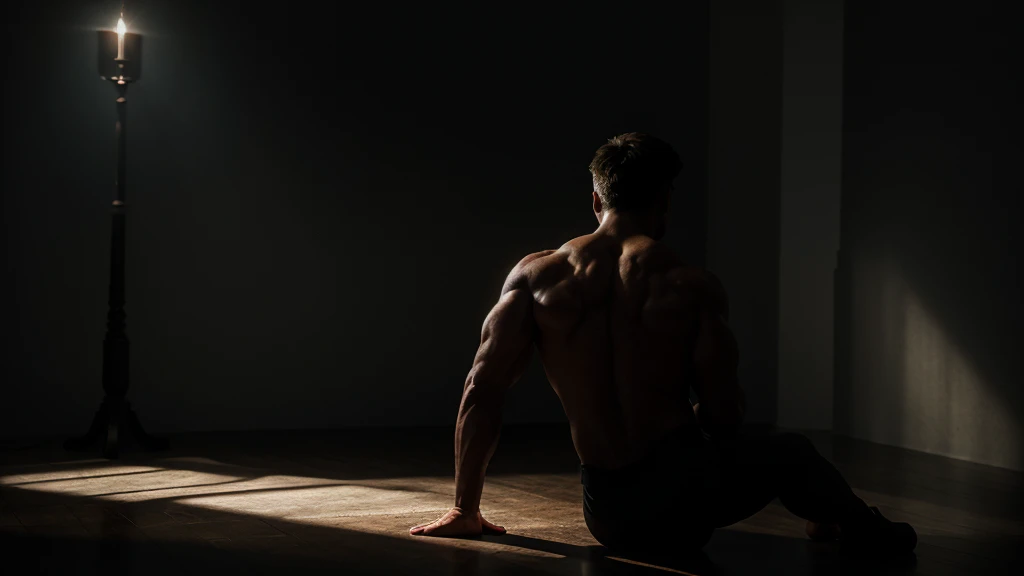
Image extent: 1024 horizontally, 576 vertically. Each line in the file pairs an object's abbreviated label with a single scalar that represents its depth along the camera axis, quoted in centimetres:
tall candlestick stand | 523
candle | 534
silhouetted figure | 296
